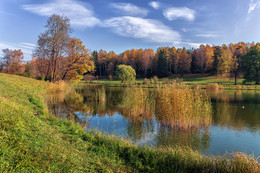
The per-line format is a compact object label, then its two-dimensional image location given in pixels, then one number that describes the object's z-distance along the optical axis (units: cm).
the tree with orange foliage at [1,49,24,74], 4919
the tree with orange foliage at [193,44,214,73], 6844
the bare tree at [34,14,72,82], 2822
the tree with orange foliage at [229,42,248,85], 5175
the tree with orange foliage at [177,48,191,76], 6825
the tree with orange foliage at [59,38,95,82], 3058
